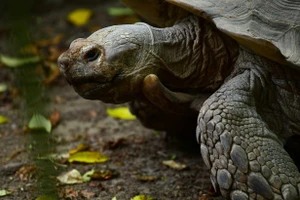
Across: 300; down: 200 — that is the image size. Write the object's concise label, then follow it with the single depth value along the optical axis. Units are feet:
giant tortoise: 16.58
